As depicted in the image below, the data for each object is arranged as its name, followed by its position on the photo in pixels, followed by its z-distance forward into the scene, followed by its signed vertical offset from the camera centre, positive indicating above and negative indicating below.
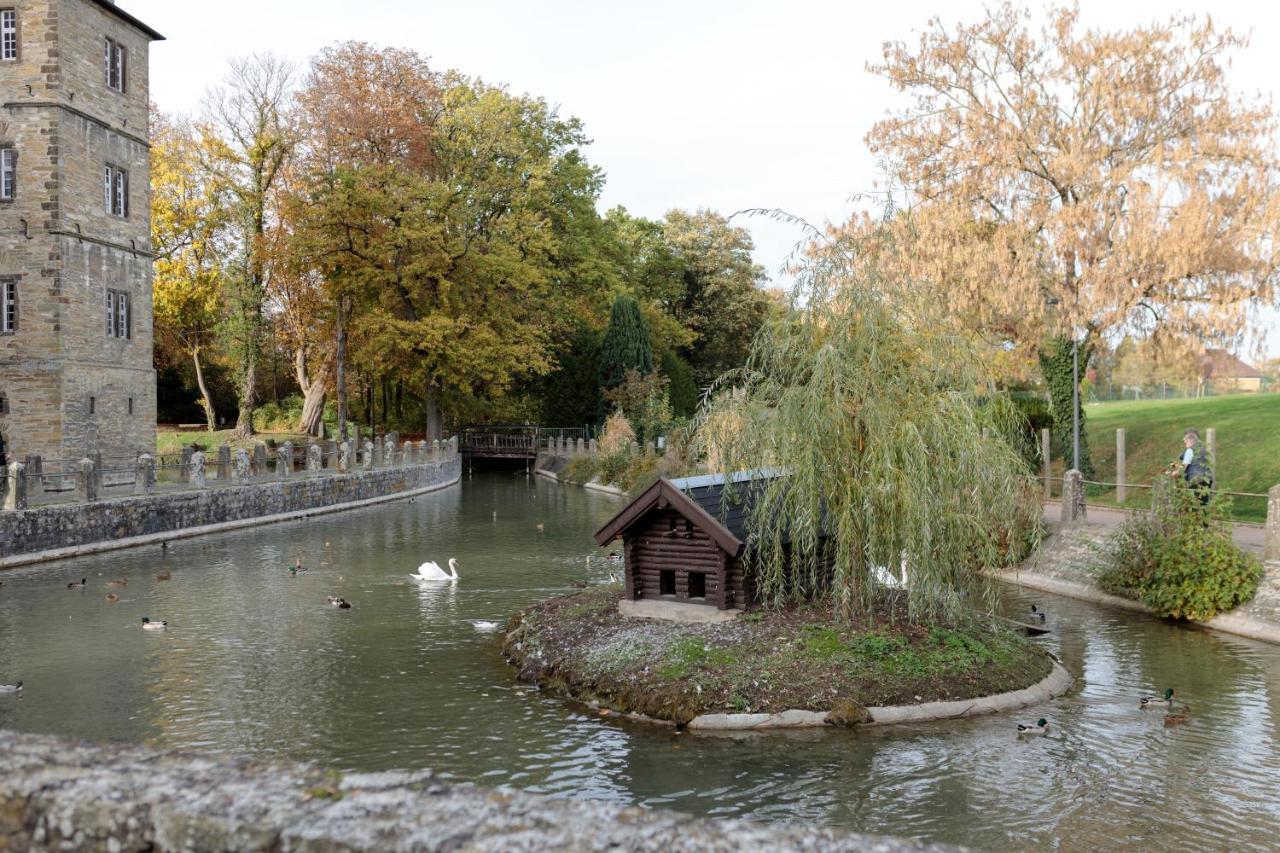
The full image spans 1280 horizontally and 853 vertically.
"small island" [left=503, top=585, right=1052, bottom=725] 14.09 -3.29
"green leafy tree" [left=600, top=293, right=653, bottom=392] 64.06 +4.99
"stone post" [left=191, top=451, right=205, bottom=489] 35.25 -1.17
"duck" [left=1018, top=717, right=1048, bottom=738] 13.24 -3.76
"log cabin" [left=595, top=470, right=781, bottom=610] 16.23 -1.73
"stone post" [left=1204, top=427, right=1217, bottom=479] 22.39 -0.42
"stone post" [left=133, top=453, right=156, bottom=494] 32.34 -1.21
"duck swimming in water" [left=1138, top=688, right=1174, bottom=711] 14.34 -3.72
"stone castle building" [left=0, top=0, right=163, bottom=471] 33.75 +6.76
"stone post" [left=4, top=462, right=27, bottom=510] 27.03 -1.24
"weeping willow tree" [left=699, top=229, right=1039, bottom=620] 15.22 -0.32
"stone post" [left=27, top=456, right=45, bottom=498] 31.31 -1.27
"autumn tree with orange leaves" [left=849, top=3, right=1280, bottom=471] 31.81 +7.15
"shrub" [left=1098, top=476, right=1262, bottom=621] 19.92 -2.61
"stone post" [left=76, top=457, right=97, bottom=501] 29.61 -1.25
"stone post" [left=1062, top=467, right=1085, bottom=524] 26.06 -1.81
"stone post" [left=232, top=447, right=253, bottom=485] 37.53 -1.20
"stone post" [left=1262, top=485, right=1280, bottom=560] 19.42 -1.90
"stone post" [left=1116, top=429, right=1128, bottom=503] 26.92 -1.25
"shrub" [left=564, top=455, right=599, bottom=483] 55.50 -2.06
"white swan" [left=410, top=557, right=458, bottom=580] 25.61 -3.35
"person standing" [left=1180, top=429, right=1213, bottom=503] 20.81 -0.82
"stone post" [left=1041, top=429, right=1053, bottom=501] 31.32 -1.00
